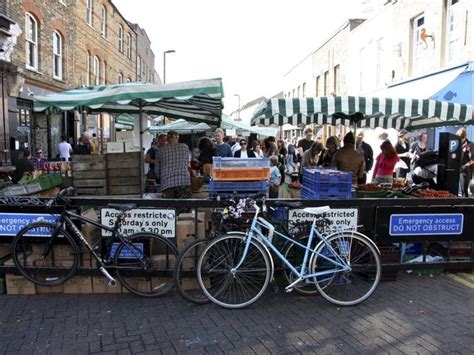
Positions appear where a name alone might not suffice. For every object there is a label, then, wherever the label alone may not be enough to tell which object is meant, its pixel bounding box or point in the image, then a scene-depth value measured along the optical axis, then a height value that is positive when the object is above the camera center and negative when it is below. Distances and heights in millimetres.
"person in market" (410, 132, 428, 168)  11406 +74
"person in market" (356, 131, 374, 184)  11891 -131
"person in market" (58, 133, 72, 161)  15566 -217
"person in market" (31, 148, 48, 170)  9052 -450
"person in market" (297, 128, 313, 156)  13848 +166
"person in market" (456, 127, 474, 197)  9516 -419
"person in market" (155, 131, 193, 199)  6879 -395
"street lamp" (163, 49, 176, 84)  30703 +6153
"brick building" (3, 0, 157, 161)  14664 +3655
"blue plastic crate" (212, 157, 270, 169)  5121 -193
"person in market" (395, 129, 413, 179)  12166 -183
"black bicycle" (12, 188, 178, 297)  4715 -1173
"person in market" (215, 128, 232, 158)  10844 -96
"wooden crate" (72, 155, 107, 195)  6957 -450
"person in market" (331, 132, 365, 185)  7859 -232
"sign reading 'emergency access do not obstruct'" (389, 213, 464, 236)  5211 -886
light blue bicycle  4453 -1194
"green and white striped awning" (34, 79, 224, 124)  5414 +658
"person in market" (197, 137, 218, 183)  10195 -141
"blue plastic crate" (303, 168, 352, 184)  5336 -361
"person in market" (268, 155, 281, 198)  8828 -713
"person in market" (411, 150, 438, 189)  8250 -361
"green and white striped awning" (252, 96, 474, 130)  6219 +583
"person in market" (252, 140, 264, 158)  12461 -42
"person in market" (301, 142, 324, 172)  8866 -156
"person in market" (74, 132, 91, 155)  10750 -70
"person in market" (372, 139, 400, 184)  8492 -303
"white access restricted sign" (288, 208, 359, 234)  4883 -787
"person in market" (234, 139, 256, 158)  10733 -137
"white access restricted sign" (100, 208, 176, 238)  4828 -824
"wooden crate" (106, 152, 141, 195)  7031 -450
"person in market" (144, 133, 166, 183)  8458 -244
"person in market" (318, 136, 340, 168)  9266 -93
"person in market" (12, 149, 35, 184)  9108 -478
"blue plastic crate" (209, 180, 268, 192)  5098 -459
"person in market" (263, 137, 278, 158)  13239 -7
